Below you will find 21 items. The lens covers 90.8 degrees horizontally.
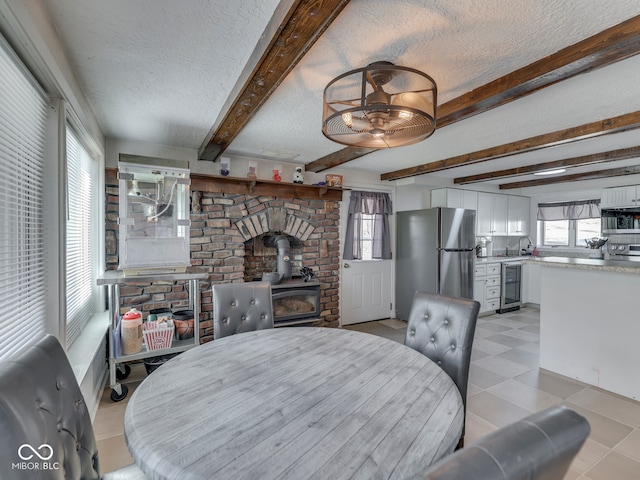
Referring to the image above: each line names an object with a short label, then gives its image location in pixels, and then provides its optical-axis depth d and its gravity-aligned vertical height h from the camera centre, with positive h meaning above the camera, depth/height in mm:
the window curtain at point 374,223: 4449 +218
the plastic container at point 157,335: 2617 -816
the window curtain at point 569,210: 5324 +489
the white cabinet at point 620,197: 4570 +610
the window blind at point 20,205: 1246 +145
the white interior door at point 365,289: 4465 -765
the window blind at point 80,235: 2102 +19
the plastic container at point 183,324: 2848 -788
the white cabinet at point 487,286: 4945 -780
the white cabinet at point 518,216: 5828 +415
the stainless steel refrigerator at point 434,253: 4387 -225
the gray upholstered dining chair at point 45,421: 718 -487
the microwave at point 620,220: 4680 +266
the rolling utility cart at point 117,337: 2459 -804
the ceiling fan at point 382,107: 1407 +604
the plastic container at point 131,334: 2510 -771
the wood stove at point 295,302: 3547 -763
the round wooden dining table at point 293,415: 814 -580
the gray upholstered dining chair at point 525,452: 482 -358
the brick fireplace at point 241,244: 3141 -72
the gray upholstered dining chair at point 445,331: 1651 -529
